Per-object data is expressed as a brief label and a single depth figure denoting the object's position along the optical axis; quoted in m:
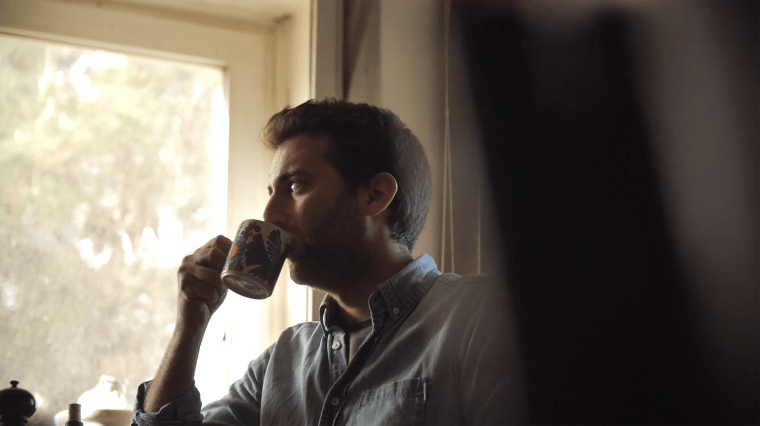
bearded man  1.13
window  1.75
